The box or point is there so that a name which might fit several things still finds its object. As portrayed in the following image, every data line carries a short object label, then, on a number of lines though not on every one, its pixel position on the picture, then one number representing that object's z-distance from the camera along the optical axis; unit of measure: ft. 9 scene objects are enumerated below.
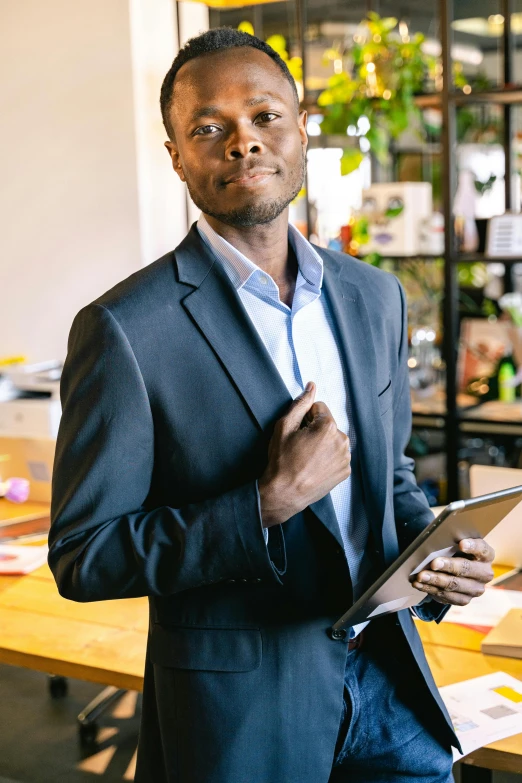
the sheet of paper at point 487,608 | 6.32
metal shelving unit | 12.43
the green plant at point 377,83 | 13.00
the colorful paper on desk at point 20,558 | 7.98
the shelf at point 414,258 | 13.51
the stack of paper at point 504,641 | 5.68
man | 3.70
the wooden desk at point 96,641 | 5.72
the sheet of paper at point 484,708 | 4.75
